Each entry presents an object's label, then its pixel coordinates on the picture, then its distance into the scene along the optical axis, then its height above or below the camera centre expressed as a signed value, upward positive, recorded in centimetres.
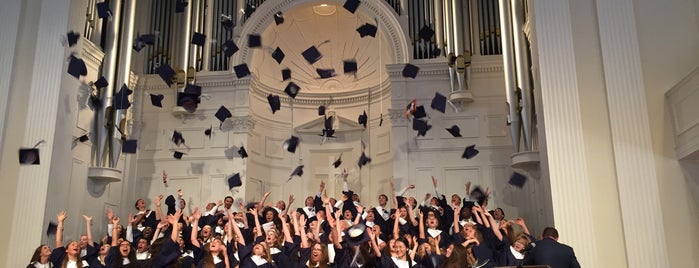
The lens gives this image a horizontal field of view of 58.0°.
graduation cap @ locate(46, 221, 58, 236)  687 +0
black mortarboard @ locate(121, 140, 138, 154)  830 +107
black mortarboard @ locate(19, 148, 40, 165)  693 +79
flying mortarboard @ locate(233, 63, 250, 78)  894 +223
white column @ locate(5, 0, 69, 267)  673 +116
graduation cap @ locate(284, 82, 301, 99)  896 +201
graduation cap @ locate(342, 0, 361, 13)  860 +302
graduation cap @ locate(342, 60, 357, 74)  851 +218
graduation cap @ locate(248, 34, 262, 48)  921 +271
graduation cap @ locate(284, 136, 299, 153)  1002 +134
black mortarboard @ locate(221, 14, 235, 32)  959 +312
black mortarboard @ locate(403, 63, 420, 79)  895 +223
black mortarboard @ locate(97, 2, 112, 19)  807 +278
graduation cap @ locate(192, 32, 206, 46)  899 +267
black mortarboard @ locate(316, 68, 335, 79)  913 +232
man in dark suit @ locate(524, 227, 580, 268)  497 -22
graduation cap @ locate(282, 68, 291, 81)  912 +222
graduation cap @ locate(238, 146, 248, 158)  945 +112
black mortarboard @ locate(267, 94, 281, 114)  921 +182
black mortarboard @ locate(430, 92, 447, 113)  841 +167
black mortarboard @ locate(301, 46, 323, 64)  803 +221
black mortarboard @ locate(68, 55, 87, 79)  731 +185
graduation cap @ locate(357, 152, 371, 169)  969 +103
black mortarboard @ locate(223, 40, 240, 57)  924 +264
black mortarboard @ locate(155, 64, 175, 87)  865 +215
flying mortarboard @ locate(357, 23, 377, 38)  878 +273
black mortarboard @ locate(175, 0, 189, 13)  896 +315
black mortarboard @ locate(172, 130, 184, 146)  980 +139
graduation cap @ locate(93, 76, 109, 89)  833 +191
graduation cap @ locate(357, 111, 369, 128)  962 +164
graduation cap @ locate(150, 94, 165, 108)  899 +185
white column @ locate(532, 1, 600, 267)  597 +95
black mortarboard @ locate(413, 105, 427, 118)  912 +165
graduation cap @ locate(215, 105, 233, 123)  931 +168
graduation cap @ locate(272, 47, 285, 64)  869 +237
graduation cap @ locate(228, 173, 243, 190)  922 +68
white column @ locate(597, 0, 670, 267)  584 +86
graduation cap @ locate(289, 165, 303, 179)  992 +88
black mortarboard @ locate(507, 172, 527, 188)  793 +59
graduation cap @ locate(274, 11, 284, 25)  958 +315
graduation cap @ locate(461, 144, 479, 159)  891 +105
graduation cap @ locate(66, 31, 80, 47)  742 +222
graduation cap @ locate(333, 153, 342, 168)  968 +101
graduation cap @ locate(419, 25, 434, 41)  920 +284
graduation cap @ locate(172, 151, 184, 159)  959 +111
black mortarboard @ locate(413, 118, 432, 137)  909 +144
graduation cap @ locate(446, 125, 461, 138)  897 +136
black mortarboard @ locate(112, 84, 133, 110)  835 +169
